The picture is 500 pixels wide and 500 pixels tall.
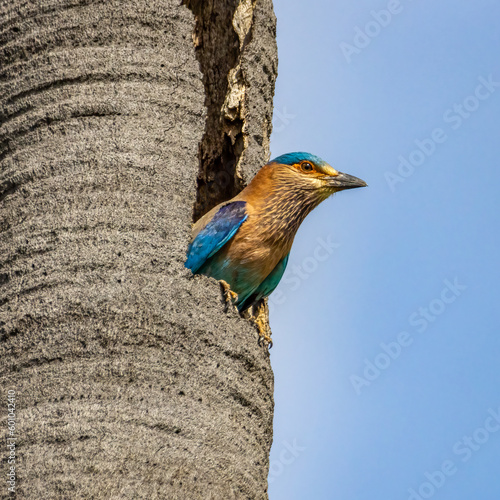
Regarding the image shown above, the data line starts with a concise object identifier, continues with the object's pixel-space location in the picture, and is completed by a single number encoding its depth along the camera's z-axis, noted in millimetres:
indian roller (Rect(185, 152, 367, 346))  10312
